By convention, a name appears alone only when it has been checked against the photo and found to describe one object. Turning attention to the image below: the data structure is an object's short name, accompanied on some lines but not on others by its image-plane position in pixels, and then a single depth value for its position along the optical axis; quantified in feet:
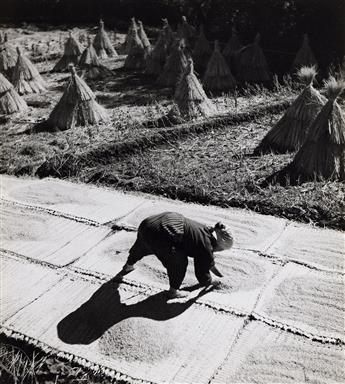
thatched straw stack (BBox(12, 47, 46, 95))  36.47
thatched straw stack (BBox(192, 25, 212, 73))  40.42
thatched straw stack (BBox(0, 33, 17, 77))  41.19
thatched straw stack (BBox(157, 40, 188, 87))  34.99
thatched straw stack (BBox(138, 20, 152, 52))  43.96
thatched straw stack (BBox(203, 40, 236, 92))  33.45
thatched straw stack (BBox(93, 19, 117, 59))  46.57
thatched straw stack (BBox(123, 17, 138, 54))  44.07
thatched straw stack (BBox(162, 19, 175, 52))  39.50
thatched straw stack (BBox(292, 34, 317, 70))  35.76
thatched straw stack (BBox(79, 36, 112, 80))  39.63
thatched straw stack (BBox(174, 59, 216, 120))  28.19
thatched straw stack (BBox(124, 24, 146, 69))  41.98
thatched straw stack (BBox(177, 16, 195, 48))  43.70
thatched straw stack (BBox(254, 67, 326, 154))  23.04
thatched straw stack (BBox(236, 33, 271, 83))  35.40
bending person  13.64
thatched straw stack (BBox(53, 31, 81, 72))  42.68
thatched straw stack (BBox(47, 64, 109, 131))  28.86
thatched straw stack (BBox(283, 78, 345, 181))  20.38
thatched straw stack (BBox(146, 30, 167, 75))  39.22
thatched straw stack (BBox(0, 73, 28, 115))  31.91
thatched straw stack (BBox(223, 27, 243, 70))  37.89
